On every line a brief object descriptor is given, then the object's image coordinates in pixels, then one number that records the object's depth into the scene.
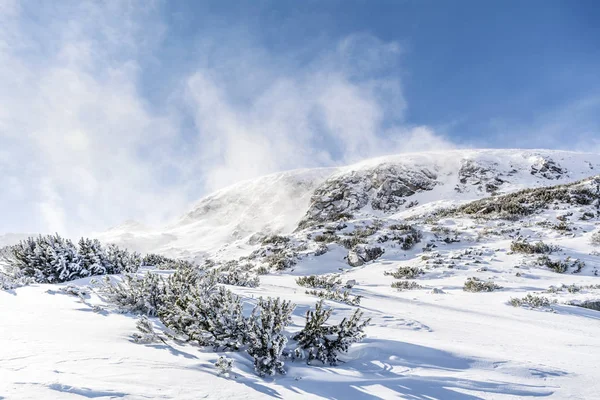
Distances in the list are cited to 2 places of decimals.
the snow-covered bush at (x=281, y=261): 15.69
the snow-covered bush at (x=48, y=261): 9.04
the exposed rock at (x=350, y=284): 10.16
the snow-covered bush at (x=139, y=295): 5.37
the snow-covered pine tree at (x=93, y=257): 9.51
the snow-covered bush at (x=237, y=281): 9.70
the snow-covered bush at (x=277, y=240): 19.99
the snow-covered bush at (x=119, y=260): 9.94
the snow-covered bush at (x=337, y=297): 7.19
